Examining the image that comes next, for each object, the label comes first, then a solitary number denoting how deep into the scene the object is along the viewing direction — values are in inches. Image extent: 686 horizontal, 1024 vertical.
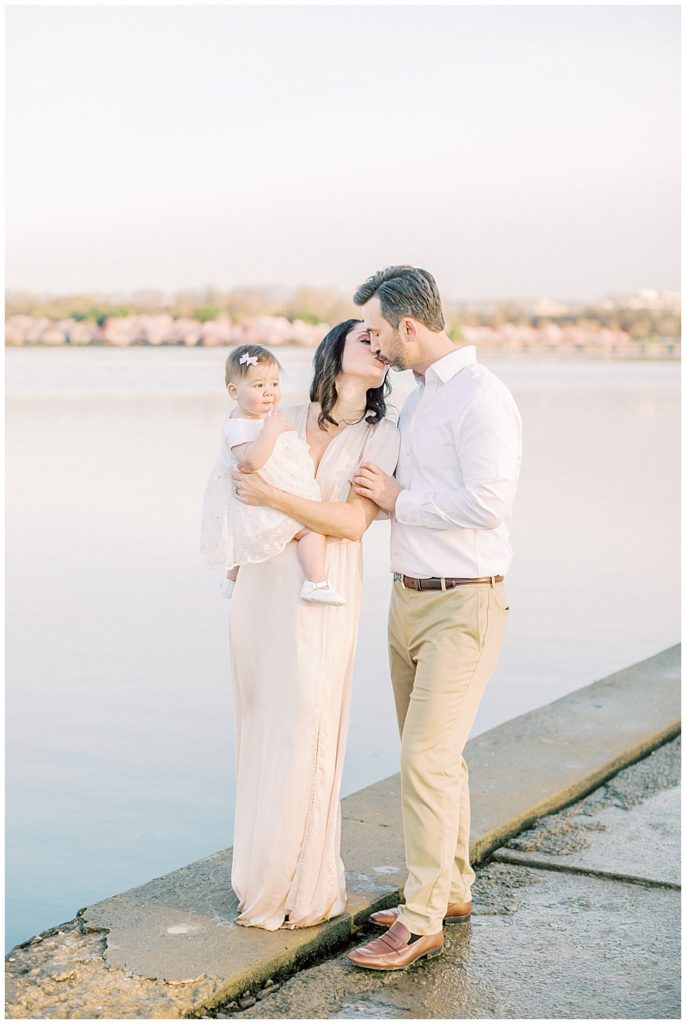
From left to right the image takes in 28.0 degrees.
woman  138.6
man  134.0
